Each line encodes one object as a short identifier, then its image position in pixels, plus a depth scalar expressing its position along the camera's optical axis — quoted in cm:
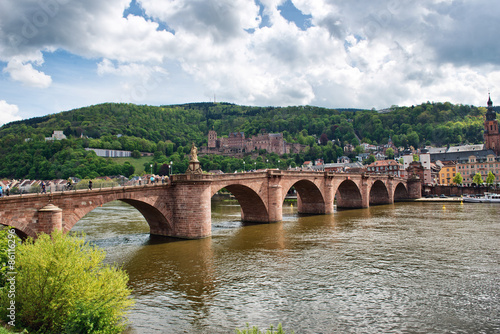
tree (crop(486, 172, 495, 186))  9401
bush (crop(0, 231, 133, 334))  1220
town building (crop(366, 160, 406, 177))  11869
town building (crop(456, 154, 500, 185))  10594
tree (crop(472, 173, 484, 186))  9668
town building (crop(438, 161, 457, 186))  11712
